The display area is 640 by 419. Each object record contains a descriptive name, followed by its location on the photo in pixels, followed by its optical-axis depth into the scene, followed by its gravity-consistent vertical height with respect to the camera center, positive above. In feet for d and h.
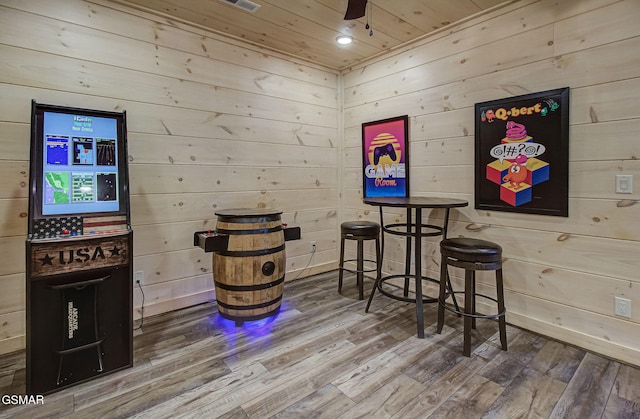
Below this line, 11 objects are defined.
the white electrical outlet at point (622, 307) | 6.56 -2.07
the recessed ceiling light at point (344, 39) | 9.89 +5.09
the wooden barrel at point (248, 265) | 7.69 -1.41
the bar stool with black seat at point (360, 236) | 9.65 -0.90
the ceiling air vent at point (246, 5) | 7.94 +4.97
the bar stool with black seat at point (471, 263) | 6.68 -1.22
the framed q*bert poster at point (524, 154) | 7.28 +1.23
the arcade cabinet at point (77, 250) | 5.62 -0.76
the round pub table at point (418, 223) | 7.55 -0.47
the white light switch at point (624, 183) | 6.45 +0.42
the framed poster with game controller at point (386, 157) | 10.62 +1.64
